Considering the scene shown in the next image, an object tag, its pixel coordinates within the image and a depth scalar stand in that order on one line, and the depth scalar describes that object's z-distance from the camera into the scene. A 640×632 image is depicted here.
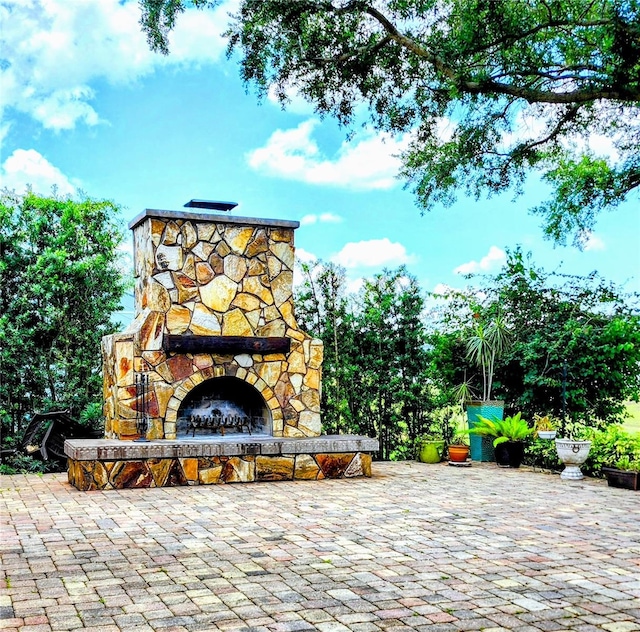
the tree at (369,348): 11.36
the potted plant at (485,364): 11.26
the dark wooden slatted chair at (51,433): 10.16
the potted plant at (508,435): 10.59
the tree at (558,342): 10.80
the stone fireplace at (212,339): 9.05
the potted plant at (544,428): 9.86
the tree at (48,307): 10.55
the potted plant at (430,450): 11.27
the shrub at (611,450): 9.62
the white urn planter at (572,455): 9.55
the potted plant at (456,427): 11.59
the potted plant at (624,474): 8.73
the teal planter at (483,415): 11.24
